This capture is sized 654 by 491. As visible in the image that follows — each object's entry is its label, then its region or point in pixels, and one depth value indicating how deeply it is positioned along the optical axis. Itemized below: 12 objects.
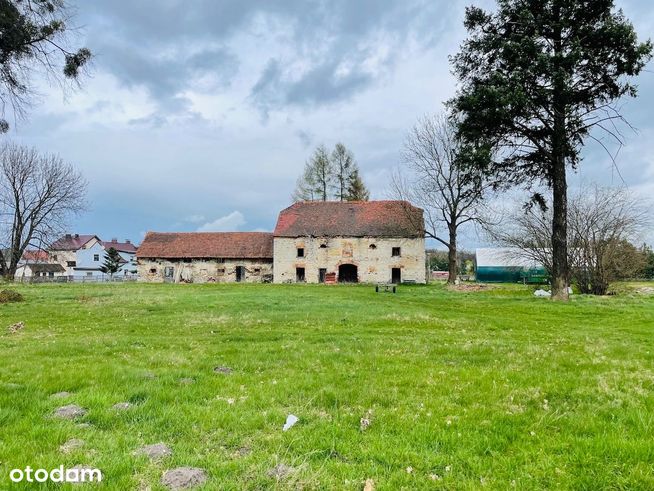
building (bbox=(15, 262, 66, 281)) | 76.12
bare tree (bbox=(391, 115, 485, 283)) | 38.12
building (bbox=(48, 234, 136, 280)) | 81.25
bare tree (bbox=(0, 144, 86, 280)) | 44.69
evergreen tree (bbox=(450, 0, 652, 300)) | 20.34
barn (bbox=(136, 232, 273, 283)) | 53.56
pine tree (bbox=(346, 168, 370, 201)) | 59.62
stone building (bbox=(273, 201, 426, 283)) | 49.53
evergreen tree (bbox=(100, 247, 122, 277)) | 75.38
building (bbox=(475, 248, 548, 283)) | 58.38
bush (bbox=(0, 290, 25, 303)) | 21.03
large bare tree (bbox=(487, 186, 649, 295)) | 30.30
